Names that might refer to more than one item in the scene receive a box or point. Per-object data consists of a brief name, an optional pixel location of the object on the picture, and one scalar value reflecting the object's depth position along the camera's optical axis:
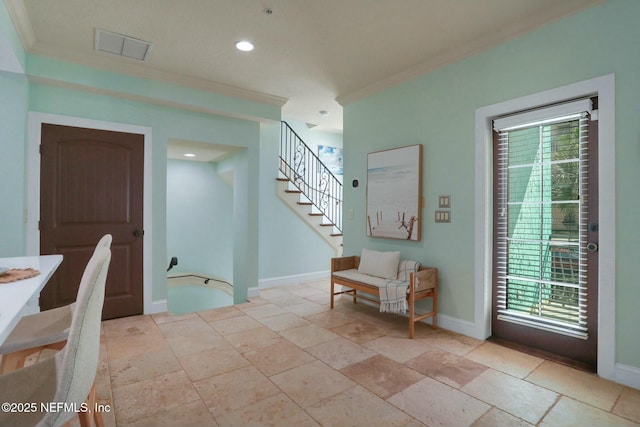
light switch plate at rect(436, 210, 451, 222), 3.31
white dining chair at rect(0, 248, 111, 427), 1.01
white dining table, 0.95
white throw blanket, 3.17
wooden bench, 3.10
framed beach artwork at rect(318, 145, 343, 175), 7.11
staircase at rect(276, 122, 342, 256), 5.61
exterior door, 2.49
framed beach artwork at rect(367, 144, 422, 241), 3.58
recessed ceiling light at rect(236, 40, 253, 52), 3.02
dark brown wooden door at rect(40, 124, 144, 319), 3.33
